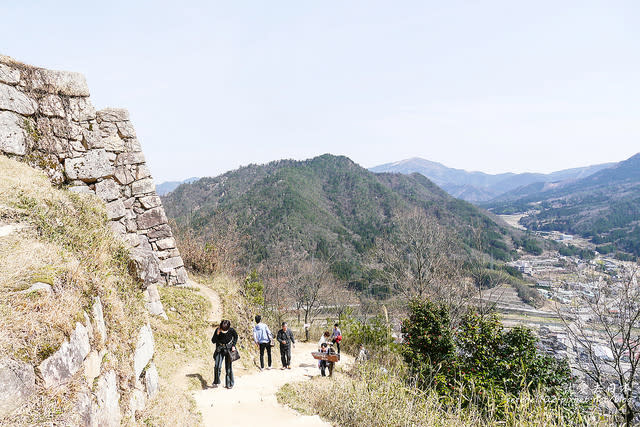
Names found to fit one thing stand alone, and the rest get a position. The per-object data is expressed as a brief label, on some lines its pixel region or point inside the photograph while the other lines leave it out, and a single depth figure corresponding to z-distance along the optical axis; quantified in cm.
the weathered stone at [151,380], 436
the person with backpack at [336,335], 1021
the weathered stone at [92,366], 296
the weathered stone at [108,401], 302
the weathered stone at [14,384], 214
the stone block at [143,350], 405
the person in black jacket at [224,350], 661
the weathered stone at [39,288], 277
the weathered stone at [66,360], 250
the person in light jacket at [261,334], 819
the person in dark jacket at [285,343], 862
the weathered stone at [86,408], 265
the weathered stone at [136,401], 372
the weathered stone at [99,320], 337
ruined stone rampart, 618
